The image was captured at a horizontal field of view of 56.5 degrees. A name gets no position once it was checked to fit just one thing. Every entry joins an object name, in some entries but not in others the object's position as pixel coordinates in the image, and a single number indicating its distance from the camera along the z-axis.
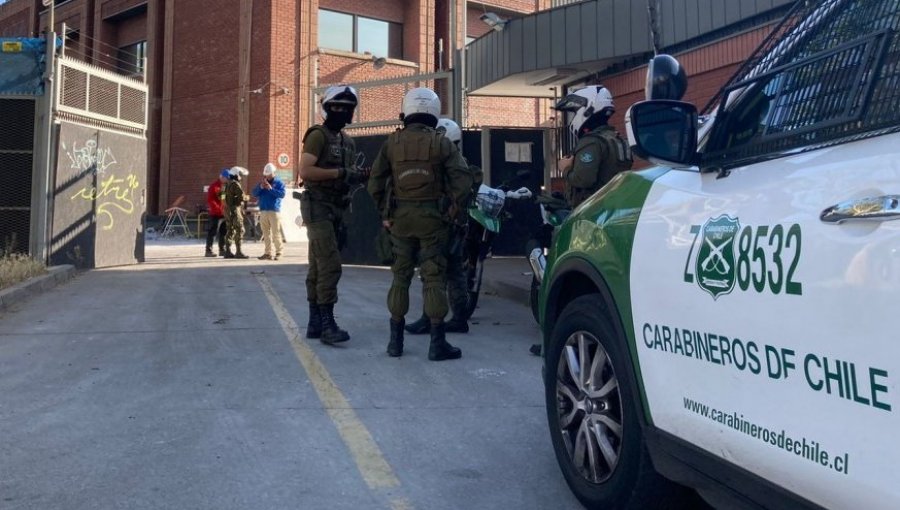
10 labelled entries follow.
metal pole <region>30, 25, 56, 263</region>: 12.30
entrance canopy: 10.21
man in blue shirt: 15.84
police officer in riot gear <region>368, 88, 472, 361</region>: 6.21
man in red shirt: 16.35
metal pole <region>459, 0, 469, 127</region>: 13.77
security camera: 13.17
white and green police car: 2.05
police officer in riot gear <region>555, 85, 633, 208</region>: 6.17
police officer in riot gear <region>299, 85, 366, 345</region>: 6.86
